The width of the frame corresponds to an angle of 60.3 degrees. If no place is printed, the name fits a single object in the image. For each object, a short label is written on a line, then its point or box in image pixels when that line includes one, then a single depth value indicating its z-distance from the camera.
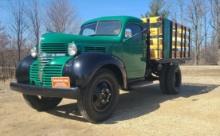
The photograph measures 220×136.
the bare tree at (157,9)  22.76
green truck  3.73
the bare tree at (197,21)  23.58
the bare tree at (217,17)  23.26
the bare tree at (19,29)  14.96
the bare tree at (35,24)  15.50
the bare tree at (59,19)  16.71
